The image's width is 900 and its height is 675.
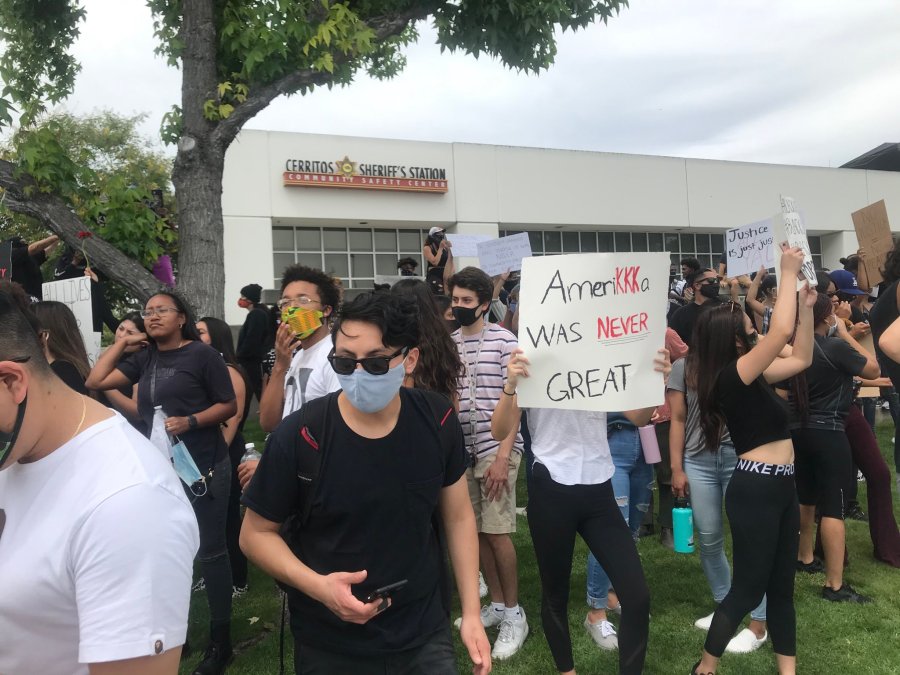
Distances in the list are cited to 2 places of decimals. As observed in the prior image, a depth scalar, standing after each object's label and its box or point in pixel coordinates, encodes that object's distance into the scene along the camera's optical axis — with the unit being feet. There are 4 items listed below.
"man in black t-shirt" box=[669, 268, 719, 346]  23.56
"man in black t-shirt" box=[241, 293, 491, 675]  7.02
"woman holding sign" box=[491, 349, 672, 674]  10.46
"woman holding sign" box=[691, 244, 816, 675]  11.12
